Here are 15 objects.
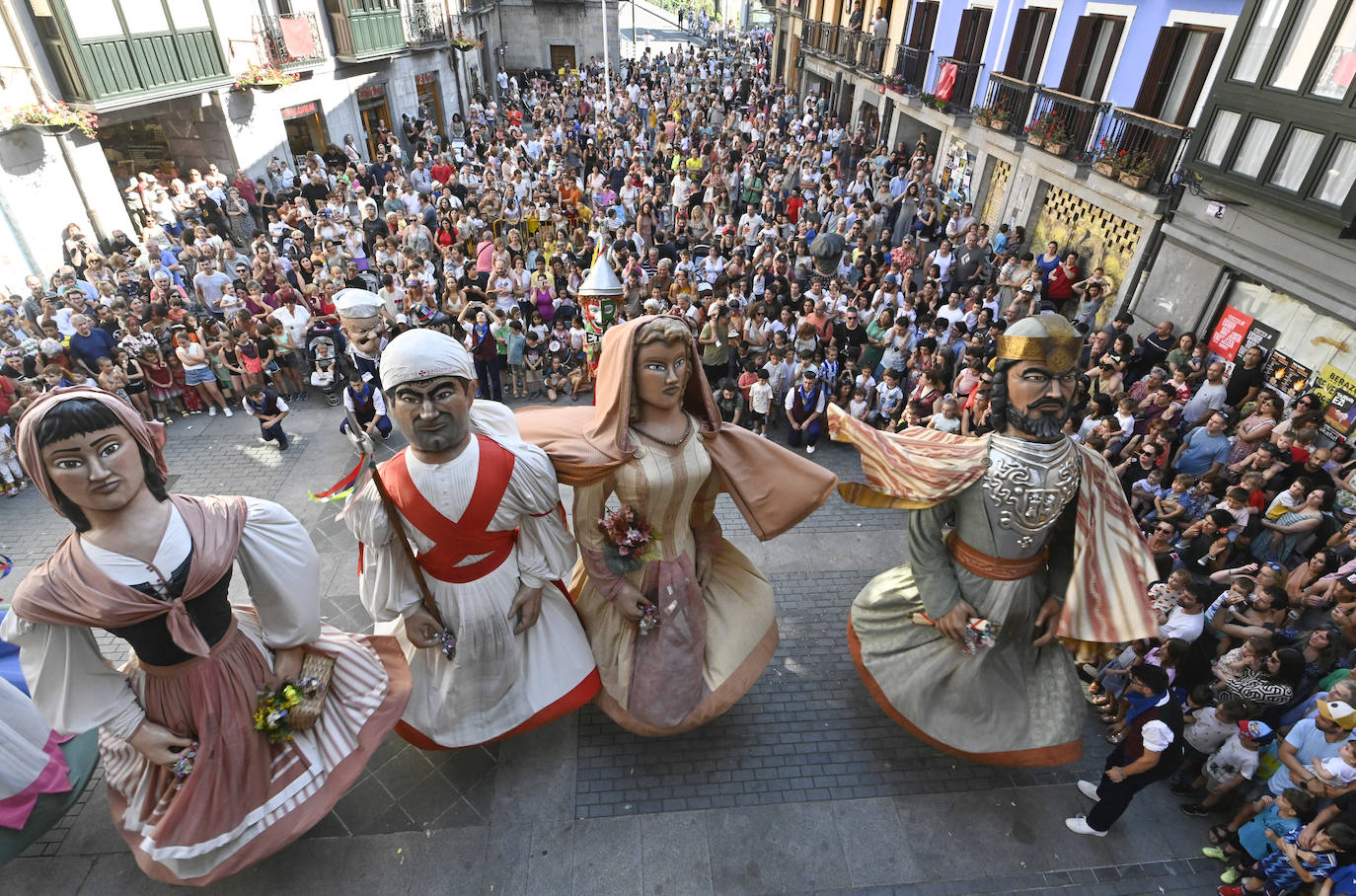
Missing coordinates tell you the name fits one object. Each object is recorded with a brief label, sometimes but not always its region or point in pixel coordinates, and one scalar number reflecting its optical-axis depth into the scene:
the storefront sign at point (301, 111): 17.40
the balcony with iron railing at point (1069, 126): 10.85
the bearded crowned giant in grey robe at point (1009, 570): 3.60
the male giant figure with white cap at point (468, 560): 3.33
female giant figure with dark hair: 2.83
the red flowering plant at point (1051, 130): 11.30
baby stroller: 8.95
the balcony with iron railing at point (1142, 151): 9.19
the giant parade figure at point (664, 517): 3.66
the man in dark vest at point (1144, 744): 3.56
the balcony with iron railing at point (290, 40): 15.95
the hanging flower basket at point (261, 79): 15.16
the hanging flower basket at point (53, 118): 10.77
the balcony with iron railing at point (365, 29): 18.45
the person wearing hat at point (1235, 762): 4.04
